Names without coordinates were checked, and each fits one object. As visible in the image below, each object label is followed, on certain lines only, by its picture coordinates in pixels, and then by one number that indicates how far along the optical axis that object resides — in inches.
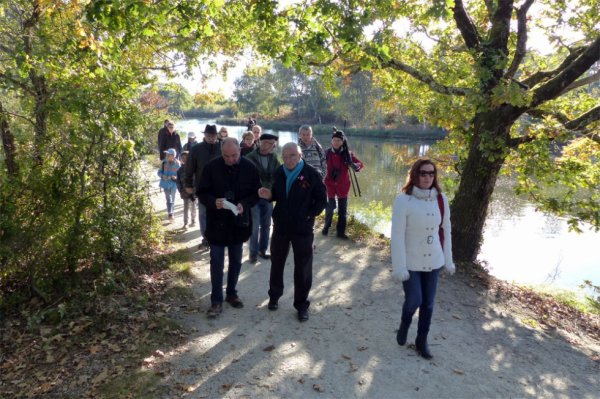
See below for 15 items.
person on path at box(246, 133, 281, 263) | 229.3
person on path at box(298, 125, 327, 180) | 261.3
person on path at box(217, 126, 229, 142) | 331.9
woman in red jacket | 286.8
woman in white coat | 148.1
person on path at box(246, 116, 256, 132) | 397.6
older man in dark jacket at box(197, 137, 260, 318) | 175.8
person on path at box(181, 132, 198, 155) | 419.8
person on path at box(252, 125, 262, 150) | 310.0
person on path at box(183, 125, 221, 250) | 238.7
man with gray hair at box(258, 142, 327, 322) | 171.9
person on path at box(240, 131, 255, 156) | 283.6
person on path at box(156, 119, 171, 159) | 400.5
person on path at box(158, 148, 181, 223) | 339.9
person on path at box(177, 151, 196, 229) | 295.0
